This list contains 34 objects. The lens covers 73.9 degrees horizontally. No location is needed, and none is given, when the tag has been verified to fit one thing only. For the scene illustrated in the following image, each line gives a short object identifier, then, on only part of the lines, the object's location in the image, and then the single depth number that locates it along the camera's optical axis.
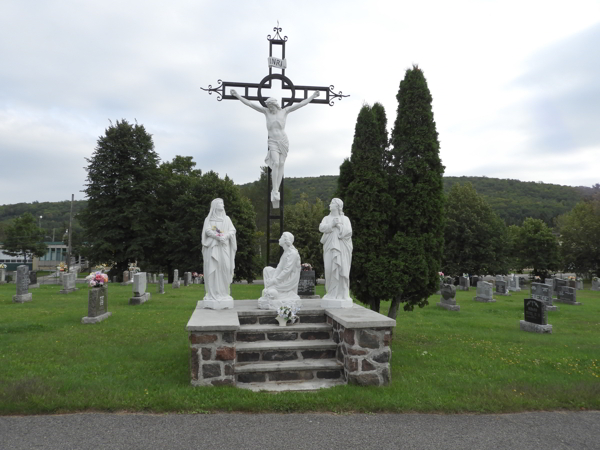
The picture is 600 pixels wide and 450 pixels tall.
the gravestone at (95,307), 9.76
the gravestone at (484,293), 17.17
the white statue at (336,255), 6.36
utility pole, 25.64
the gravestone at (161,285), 17.66
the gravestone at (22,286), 13.49
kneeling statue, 6.37
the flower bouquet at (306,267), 10.36
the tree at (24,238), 43.09
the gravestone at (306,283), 8.95
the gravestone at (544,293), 14.35
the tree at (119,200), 24.41
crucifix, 7.11
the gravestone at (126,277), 21.77
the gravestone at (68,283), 16.94
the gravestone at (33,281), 19.05
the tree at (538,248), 32.38
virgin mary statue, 6.30
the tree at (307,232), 28.72
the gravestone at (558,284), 18.83
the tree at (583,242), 32.19
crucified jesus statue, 7.09
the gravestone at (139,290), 13.40
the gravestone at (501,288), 20.53
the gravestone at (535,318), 9.86
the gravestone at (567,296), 17.06
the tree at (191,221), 25.34
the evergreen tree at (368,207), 7.99
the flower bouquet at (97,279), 11.02
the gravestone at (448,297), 14.32
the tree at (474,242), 28.06
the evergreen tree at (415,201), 7.87
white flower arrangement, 5.91
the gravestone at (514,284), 24.12
